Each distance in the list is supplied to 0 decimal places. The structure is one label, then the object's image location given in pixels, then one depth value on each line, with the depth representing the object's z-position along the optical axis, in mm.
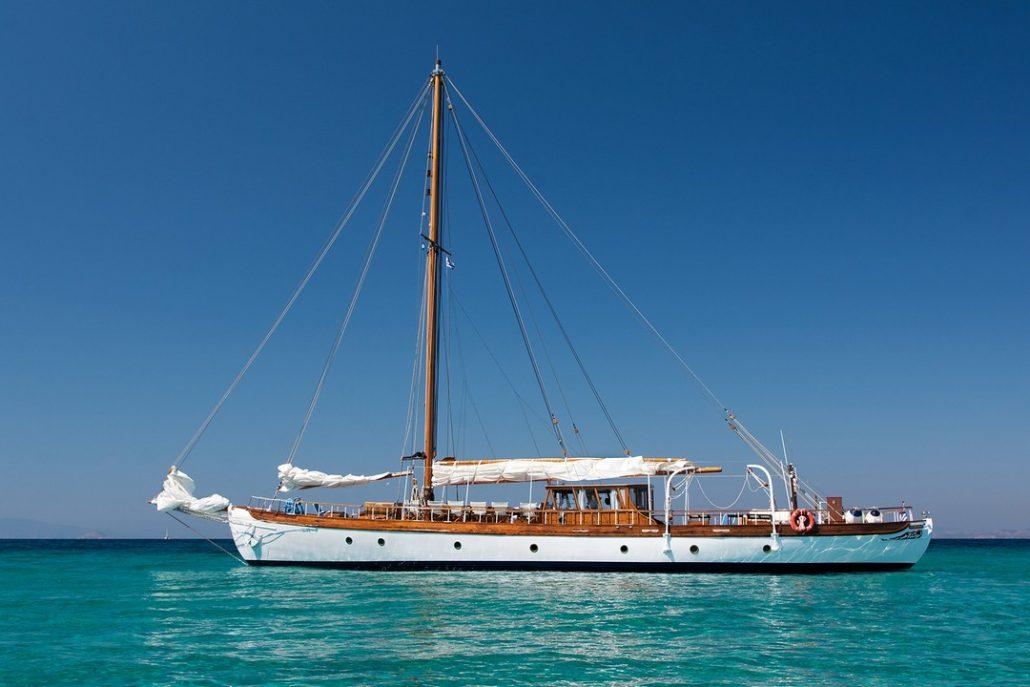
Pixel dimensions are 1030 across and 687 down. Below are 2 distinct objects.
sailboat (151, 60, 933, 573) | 27703
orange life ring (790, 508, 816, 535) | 27375
